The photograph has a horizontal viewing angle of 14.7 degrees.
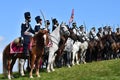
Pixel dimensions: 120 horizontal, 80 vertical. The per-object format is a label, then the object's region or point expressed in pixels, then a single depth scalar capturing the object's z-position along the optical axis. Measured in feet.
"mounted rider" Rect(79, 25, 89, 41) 103.62
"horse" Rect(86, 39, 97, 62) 109.03
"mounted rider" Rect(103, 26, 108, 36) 114.07
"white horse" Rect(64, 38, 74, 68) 97.81
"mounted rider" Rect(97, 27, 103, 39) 112.75
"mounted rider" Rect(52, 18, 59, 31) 92.12
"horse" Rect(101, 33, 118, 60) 112.16
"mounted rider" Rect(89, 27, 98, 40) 110.42
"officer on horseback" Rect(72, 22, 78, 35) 99.93
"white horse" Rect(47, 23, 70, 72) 86.58
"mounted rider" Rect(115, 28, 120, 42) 114.69
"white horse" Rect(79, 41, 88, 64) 104.16
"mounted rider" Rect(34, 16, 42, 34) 79.87
